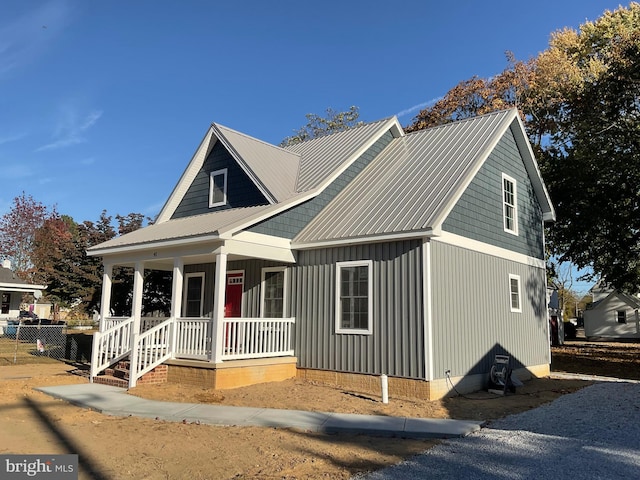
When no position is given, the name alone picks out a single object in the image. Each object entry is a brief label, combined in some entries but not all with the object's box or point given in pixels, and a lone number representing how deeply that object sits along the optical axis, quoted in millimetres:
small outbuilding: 41438
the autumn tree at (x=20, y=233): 51406
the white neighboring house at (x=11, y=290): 31359
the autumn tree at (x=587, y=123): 19969
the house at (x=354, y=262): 11344
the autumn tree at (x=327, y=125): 38812
